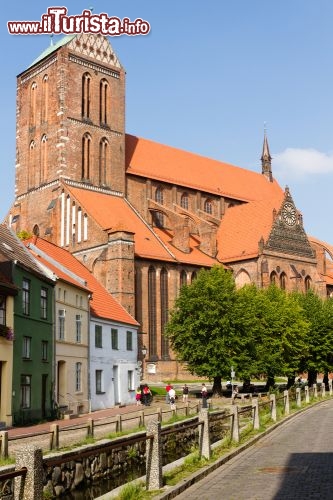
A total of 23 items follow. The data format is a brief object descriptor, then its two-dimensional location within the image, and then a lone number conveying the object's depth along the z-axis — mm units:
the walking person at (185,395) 36362
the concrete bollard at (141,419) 21981
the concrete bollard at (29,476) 7797
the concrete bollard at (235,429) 17523
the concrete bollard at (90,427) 16969
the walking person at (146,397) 37375
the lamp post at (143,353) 50791
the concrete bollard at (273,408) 24125
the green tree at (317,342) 50875
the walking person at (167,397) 37262
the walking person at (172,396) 34969
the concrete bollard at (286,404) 27453
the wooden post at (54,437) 14867
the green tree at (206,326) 41344
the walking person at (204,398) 30712
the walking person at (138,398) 37944
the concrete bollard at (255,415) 20562
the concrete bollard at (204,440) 14500
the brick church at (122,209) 53500
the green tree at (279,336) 43781
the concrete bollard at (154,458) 11297
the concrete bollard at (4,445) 13016
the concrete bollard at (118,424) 19283
